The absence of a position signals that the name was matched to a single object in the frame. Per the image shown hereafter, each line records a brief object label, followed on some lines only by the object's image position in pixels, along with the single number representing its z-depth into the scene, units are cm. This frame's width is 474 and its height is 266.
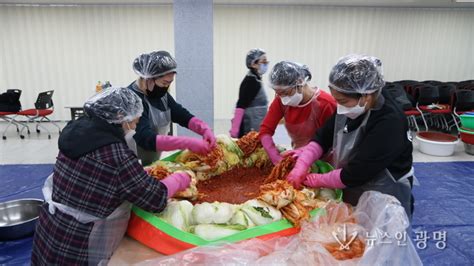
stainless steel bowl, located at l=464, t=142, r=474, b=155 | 440
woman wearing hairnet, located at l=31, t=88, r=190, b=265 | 113
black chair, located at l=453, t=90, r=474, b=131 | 495
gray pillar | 367
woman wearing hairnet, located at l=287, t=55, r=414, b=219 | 127
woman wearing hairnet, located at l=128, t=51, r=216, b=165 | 181
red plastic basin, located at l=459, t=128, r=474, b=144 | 426
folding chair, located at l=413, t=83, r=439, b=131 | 535
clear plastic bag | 107
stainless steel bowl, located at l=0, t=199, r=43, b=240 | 252
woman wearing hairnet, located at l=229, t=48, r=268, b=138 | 285
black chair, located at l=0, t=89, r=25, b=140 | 513
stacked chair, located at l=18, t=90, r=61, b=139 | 525
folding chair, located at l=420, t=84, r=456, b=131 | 520
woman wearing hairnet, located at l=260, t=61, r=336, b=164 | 180
